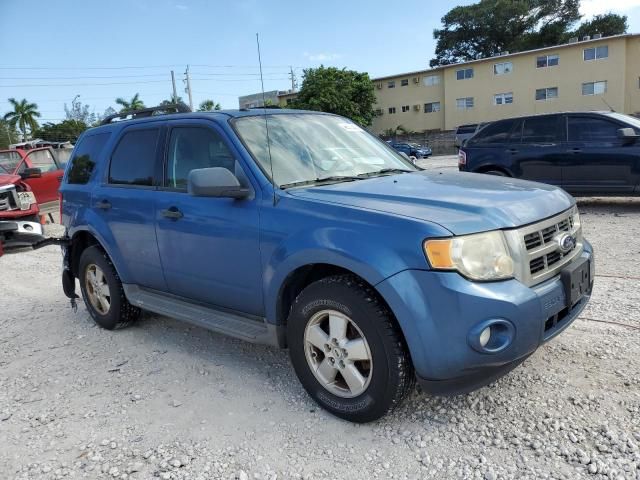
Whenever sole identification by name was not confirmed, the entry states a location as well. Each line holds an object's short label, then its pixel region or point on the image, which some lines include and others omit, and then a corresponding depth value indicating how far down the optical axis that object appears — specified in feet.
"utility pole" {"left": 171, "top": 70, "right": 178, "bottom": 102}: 150.61
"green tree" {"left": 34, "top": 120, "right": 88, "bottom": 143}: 216.13
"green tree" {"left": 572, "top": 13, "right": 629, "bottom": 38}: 176.76
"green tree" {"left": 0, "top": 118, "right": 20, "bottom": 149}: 197.67
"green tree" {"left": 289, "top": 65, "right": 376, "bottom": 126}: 155.43
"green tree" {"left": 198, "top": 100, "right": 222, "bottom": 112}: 183.90
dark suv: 27.45
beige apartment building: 127.65
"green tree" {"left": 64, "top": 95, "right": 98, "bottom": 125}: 233.76
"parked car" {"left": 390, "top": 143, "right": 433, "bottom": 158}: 120.06
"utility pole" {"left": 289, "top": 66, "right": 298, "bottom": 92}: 198.80
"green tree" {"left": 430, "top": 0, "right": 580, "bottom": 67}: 187.52
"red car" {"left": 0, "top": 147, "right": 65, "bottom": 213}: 34.78
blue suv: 8.09
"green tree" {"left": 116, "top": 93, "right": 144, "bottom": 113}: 207.92
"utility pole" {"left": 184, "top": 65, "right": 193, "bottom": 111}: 138.86
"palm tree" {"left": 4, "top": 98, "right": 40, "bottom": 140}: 225.97
